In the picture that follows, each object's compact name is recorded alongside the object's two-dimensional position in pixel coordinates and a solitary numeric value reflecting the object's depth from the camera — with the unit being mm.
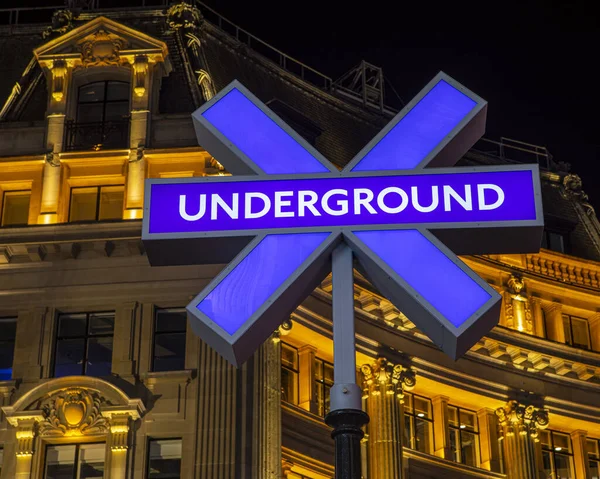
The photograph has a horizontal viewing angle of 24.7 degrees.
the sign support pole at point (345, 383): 11039
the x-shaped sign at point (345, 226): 12117
